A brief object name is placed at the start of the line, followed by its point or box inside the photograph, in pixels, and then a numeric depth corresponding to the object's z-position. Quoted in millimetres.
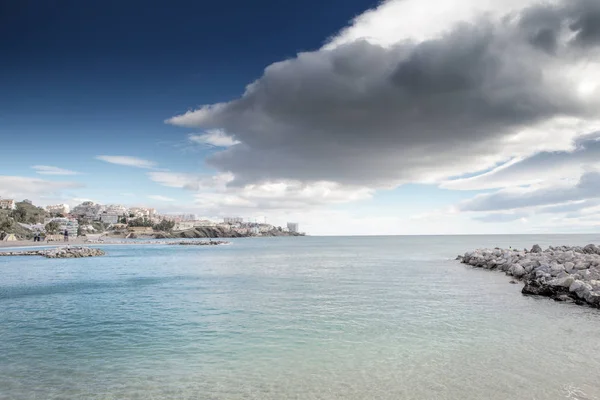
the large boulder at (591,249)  43656
